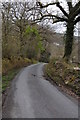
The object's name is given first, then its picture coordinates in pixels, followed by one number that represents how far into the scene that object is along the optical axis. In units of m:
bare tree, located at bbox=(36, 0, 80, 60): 19.62
